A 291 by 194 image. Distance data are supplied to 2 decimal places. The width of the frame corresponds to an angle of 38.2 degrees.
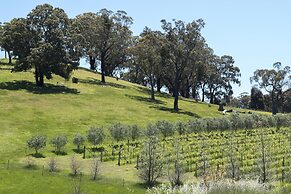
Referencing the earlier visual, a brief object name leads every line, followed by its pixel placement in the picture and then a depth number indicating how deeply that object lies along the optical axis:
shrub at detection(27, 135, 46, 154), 51.06
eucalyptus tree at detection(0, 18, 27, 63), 88.88
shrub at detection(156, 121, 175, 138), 64.06
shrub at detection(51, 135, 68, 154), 53.19
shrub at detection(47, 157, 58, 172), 45.25
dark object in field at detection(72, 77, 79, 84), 101.25
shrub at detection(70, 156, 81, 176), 44.49
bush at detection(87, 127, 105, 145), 56.47
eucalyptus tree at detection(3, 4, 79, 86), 86.69
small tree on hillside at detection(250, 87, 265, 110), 147.54
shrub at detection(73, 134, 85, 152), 55.06
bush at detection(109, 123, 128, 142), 59.94
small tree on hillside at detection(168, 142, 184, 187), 41.12
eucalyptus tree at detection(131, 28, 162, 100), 96.31
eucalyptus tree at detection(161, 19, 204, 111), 90.56
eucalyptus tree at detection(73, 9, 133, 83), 110.61
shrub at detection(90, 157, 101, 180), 42.96
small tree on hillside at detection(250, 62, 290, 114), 124.31
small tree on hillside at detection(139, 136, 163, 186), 42.09
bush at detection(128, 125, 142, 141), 61.12
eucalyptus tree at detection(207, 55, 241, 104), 144.00
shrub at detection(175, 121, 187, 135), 66.17
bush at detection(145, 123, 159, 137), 59.94
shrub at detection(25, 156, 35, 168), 46.38
